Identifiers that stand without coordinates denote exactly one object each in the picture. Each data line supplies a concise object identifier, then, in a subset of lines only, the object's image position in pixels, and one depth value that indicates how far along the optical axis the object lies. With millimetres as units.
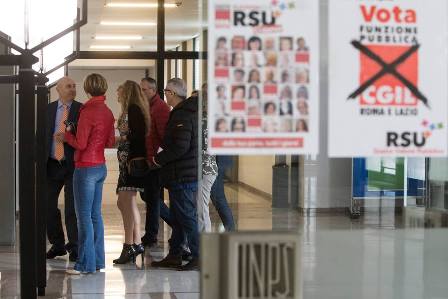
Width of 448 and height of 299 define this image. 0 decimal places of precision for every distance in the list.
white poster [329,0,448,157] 6182
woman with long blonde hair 15405
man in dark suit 15544
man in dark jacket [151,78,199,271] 14004
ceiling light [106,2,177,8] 25160
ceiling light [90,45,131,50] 26268
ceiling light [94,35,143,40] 26484
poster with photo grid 6001
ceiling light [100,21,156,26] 25448
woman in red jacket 14066
